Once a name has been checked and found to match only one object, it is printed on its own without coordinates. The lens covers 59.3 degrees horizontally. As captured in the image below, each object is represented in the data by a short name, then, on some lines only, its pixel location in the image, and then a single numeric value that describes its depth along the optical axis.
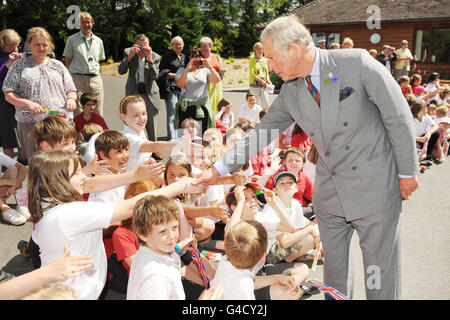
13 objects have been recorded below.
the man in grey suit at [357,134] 2.37
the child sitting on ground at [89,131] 5.96
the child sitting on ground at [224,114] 8.61
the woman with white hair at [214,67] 8.04
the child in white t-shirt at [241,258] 2.56
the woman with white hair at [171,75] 8.01
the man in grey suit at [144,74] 7.79
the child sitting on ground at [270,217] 3.75
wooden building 20.28
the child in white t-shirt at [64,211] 2.40
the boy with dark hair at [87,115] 6.64
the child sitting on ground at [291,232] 4.00
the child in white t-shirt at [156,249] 2.41
